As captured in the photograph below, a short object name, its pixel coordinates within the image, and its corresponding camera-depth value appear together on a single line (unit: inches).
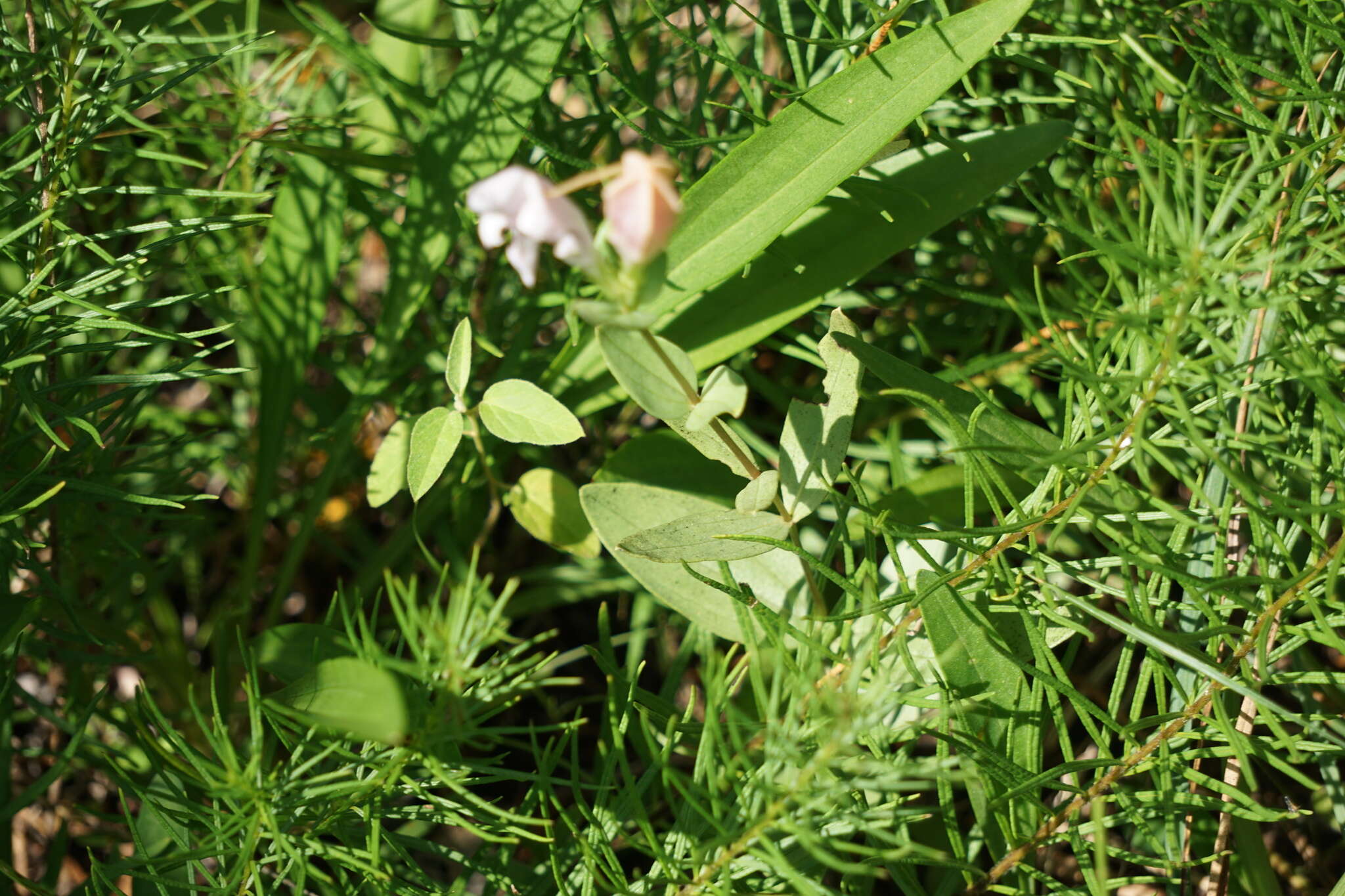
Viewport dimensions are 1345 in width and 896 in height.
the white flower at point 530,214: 23.6
